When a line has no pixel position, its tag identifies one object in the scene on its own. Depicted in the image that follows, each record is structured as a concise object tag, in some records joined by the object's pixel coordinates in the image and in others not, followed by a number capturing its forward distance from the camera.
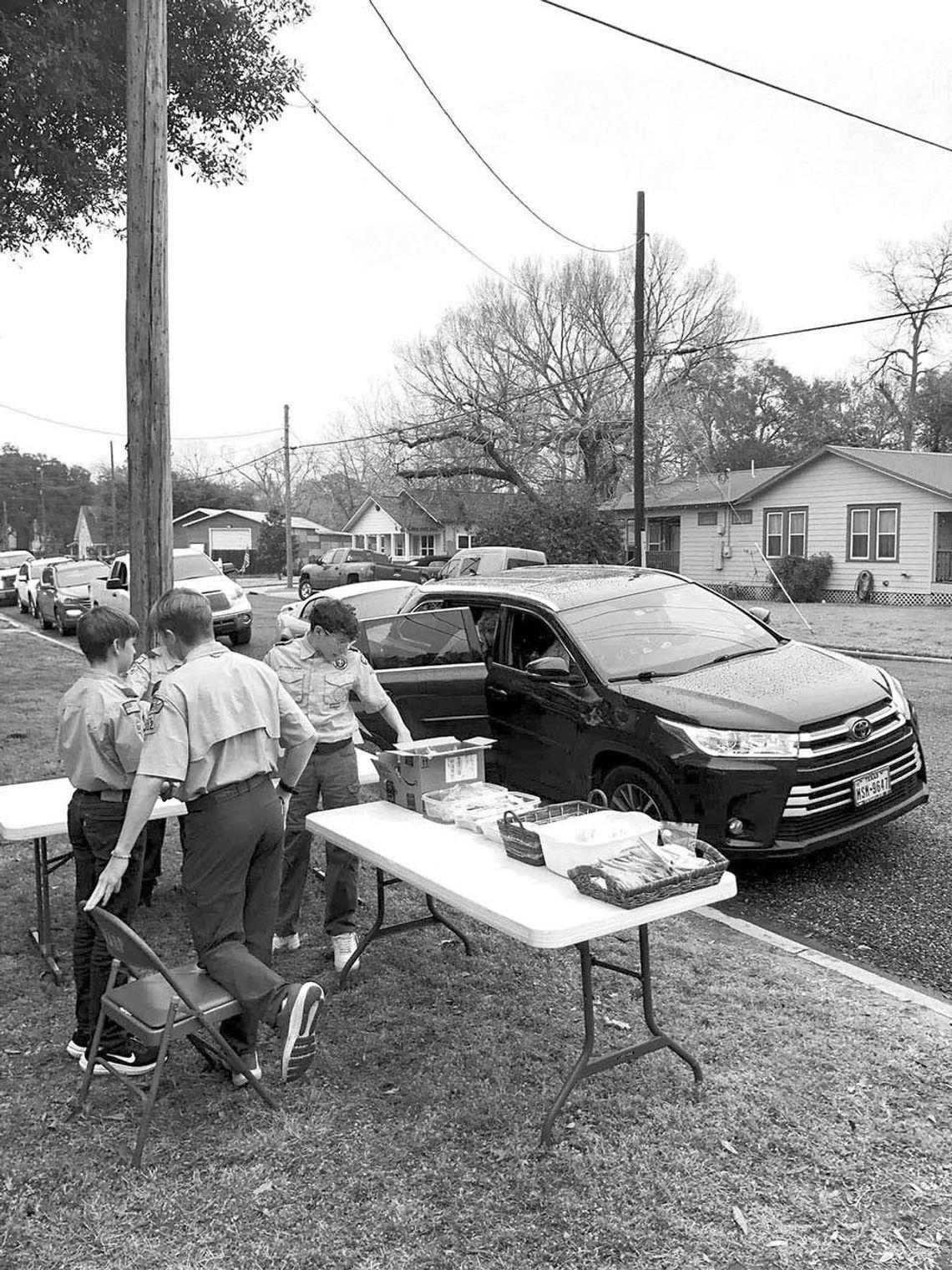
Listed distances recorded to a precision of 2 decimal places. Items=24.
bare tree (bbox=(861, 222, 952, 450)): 47.72
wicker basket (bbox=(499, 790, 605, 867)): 3.47
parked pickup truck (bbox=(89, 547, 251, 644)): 18.80
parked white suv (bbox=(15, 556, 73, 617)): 30.26
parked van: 23.14
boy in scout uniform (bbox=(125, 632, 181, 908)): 4.04
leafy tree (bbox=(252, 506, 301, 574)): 67.94
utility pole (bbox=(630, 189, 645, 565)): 23.08
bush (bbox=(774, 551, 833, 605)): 30.12
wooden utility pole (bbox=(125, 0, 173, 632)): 5.50
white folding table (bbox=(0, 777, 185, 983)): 4.23
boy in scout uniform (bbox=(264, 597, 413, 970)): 4.42
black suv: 5.25
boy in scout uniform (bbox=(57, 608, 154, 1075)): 3.52
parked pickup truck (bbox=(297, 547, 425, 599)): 31.07
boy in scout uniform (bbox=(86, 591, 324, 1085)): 3.27
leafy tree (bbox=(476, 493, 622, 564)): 32.72
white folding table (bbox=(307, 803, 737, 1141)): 3.00
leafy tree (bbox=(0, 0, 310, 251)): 8.82
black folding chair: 3.13
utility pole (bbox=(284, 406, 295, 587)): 47.88
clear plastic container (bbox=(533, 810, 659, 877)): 3.31
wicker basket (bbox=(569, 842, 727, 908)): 3.04
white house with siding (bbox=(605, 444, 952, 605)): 27.72
